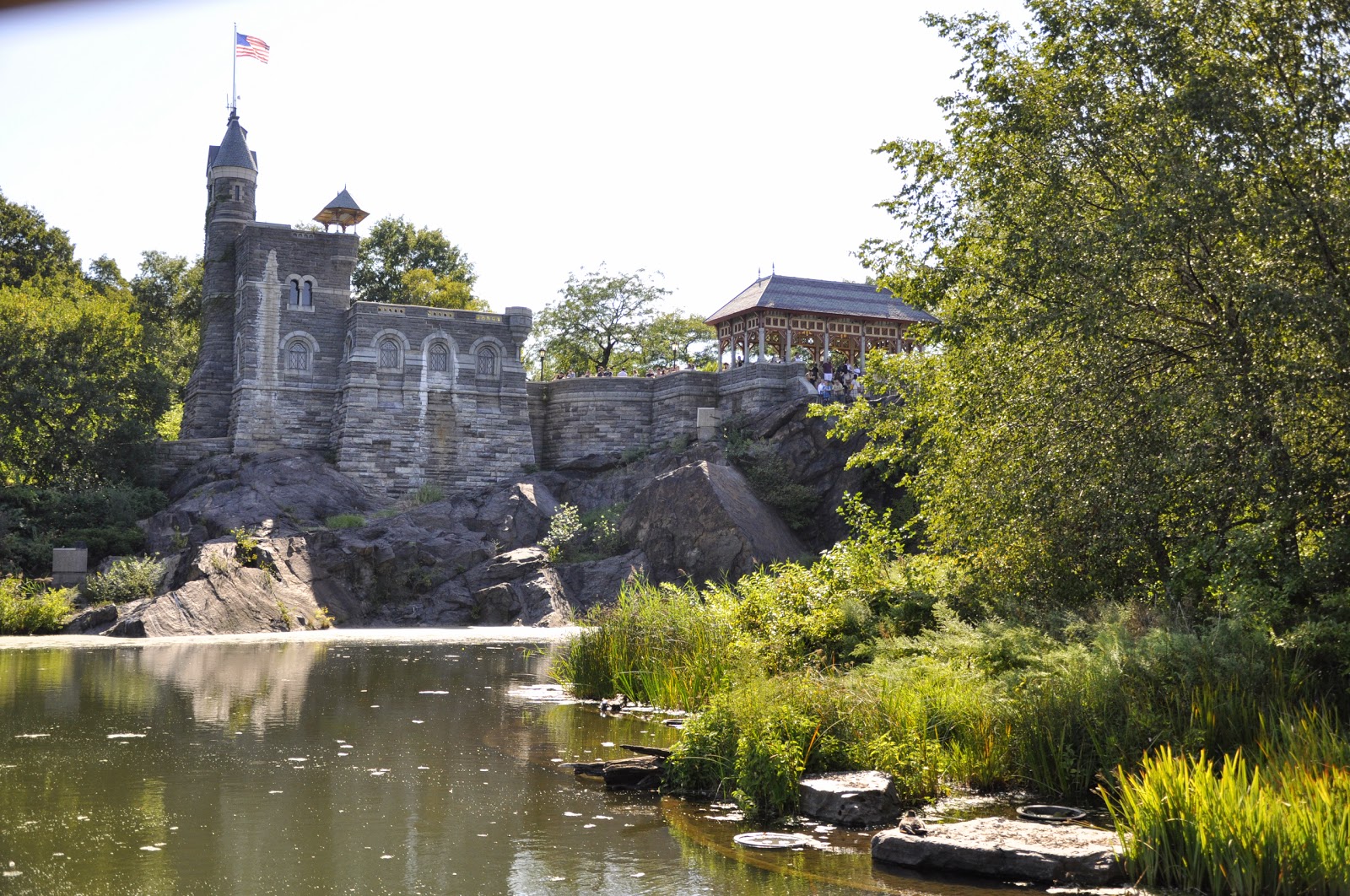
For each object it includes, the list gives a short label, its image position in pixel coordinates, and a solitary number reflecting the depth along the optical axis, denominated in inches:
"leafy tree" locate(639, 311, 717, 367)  2326.5
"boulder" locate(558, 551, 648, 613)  1371.8
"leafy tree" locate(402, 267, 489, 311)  2224.4
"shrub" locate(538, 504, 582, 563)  1473.9
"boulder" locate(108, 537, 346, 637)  1136.2
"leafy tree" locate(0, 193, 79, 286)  1908.2
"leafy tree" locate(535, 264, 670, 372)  2316.7
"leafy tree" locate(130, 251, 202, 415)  2267.5
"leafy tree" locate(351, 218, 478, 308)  2354.8
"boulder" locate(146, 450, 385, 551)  1411.2
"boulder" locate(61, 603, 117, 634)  1136.8
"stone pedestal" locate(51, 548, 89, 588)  1278.3
